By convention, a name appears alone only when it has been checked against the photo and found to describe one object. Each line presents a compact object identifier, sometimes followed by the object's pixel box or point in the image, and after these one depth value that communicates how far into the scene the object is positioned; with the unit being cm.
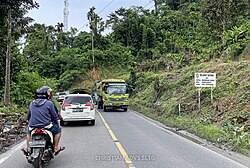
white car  1703
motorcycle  713
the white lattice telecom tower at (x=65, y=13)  7606
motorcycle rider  761
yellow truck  2819
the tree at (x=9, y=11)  2242
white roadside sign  1736
